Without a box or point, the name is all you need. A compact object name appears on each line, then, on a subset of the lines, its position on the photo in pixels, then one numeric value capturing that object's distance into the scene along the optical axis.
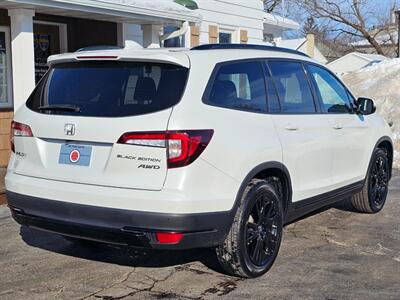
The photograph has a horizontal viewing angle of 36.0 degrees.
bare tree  33.09
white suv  4.18
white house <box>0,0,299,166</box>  8.72
